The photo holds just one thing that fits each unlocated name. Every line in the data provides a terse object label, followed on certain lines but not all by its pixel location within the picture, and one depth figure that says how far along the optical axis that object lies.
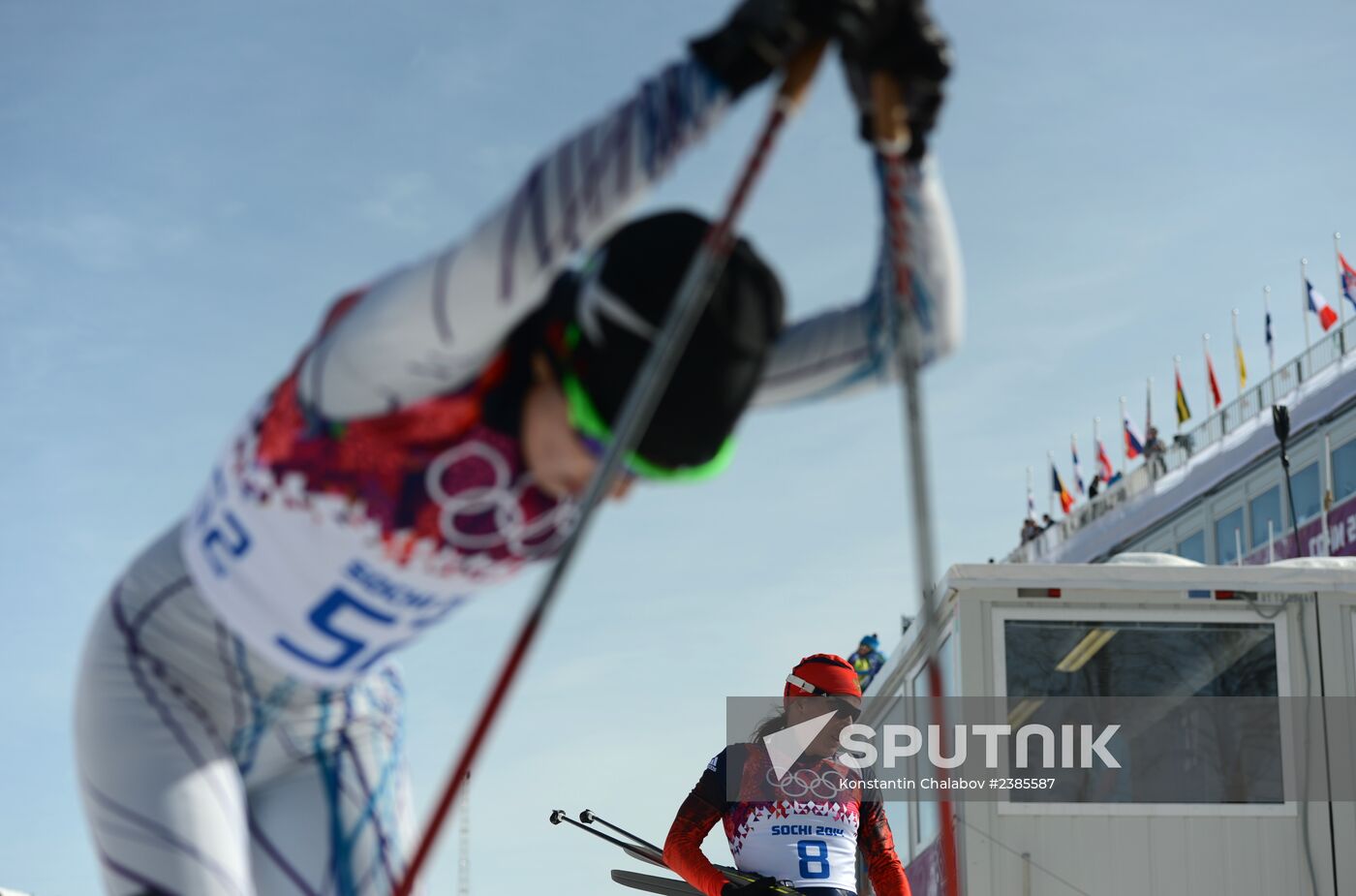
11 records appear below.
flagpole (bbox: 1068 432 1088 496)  50.25
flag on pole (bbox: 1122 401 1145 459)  44.62
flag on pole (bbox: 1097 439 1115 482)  47.12
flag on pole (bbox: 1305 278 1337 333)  37.00
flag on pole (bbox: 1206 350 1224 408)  41.09
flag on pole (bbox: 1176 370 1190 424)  42.06
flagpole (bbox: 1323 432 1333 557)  32.94
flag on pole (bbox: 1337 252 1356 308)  35.69
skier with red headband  6.46
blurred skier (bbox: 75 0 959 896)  2.31
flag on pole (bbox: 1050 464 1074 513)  49.88
